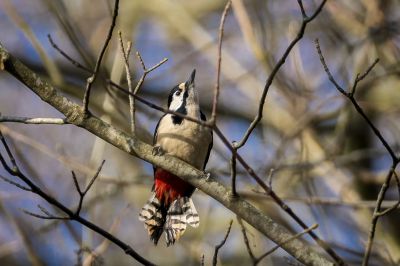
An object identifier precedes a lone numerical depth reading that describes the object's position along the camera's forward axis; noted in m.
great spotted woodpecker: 9.13
